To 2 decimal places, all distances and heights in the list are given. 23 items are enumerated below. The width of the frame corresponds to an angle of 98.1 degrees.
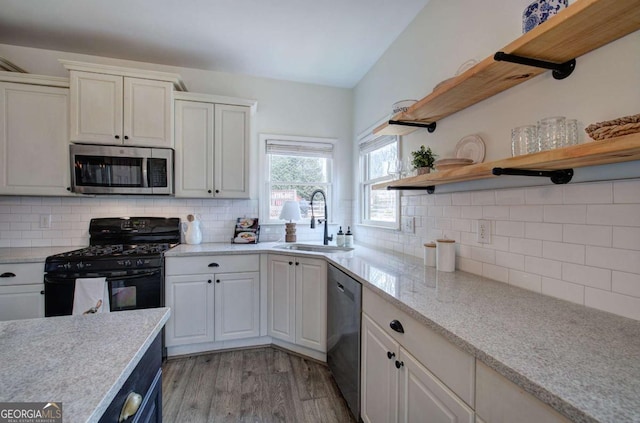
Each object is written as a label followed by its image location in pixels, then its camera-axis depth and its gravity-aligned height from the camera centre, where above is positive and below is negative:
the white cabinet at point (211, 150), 2.67 +0.59
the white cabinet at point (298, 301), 2.26 -0.78
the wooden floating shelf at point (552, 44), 0.86 +0.61
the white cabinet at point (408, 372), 0.86 -0.62
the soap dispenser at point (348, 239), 2.77 -0.29
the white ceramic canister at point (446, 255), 1.63 -0.27
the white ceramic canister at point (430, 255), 1.78 -0.29
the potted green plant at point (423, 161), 1.77 +0.31
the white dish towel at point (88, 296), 2.09 -0.66
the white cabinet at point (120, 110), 2.38 +0.88
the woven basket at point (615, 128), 0.75 +0.23
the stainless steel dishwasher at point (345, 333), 1.64 -0.82
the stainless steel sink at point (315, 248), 2.67 -0.38
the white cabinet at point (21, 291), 2.05 -0.61
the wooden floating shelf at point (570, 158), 0.75 +0.17
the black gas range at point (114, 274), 2.09 -0.50
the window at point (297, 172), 3.17 +0.44
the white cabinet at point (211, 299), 2.37 -0.79
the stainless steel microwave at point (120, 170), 2.41 +0.36
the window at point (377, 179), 2.53 +0.32
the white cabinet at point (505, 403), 0.62 -0.47
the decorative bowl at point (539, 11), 1.06 +0.79
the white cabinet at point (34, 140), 2.32 +0.59
